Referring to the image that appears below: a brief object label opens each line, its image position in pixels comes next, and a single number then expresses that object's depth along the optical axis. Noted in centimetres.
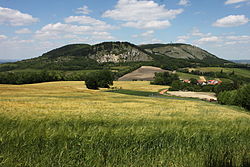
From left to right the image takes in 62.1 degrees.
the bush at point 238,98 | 5813
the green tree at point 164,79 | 14862
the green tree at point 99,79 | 10462
